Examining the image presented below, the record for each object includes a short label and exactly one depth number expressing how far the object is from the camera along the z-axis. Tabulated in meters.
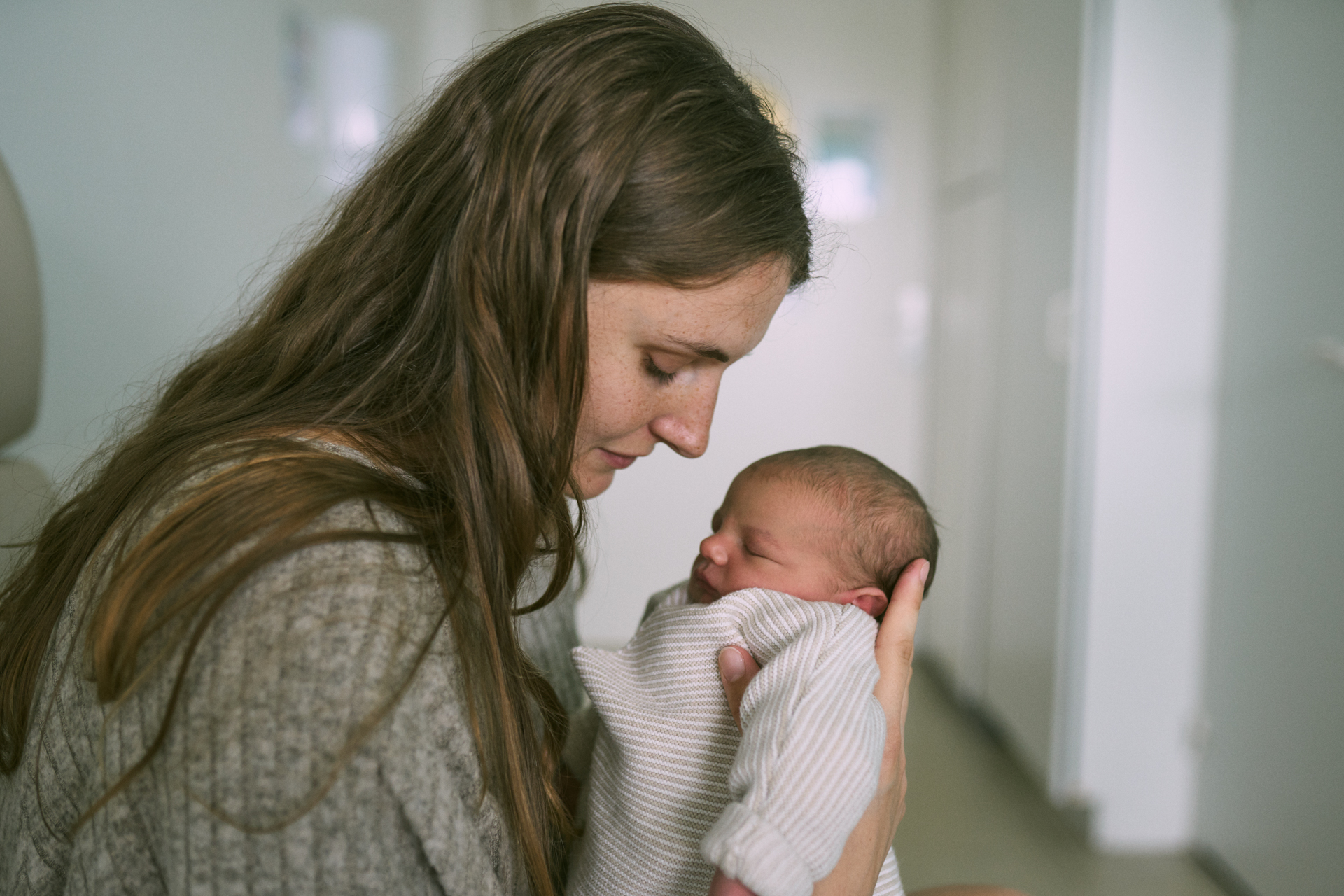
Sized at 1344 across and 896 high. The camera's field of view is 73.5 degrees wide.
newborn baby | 0.71
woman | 0.62
